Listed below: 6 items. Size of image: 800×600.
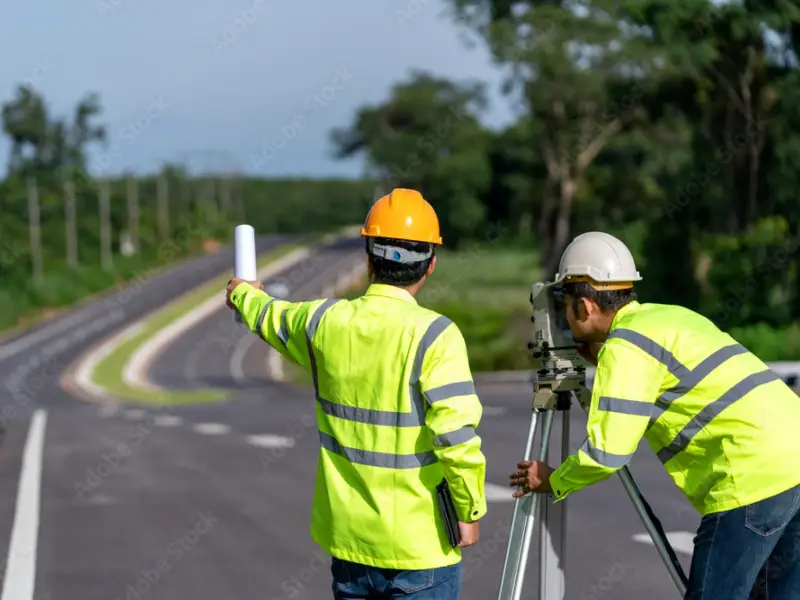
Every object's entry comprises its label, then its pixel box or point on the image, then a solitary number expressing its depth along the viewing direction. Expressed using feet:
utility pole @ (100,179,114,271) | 297.94
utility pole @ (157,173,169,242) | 340.18
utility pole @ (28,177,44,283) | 278.87
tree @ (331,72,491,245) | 301.28
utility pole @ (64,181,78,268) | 291.79
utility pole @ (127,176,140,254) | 320.70
